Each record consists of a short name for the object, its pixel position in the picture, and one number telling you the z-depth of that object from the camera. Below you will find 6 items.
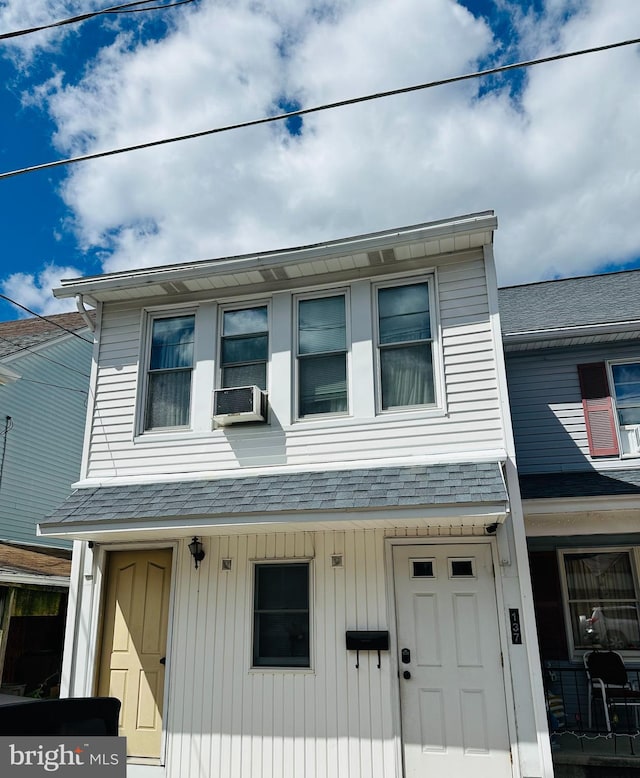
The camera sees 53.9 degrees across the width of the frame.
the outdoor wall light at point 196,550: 6.86
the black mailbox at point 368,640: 6.15
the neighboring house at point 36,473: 9.70
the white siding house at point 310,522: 6.00
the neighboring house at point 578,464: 8.28
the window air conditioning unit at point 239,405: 7.12
